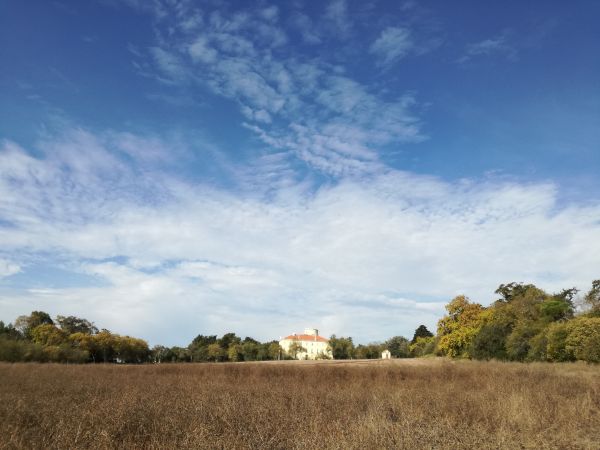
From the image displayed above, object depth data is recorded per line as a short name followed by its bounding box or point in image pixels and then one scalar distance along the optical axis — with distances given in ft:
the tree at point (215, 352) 294.87
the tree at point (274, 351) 313.26
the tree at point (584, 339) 77.25
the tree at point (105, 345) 219.20
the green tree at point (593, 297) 103.64
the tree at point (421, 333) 321.13
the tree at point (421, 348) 203.60
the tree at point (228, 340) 327.67
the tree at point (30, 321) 209.77
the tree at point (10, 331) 186.00
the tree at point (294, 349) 334.48
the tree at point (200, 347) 292.61
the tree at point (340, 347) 333.21
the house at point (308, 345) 336.49
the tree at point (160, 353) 283.38
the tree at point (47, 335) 190.89
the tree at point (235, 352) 299.17
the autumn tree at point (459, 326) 134.82
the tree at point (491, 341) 114.01
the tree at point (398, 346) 324.91
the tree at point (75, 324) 251.60
